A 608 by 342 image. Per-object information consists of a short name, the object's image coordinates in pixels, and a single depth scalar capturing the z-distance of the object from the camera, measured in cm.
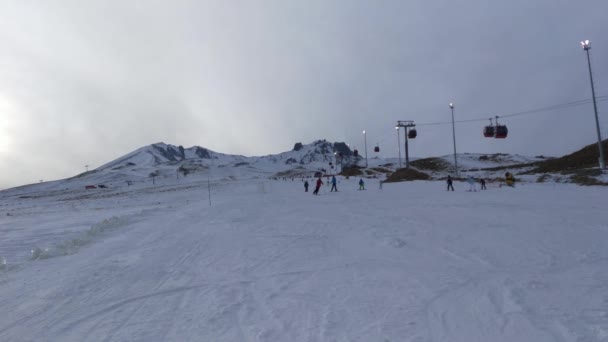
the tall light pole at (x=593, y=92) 2569
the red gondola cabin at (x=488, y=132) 3131
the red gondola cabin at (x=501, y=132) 3058
